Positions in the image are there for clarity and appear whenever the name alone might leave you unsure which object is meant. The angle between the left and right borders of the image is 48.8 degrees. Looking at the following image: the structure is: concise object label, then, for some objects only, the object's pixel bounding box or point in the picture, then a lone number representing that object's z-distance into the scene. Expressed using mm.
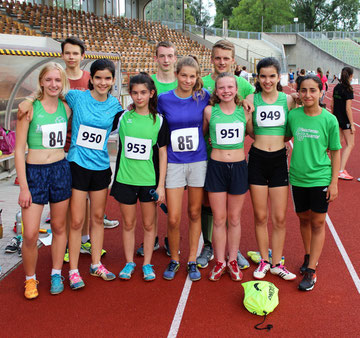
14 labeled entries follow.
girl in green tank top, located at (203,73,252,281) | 3314
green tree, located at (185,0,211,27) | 81438
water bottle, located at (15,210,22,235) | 4388
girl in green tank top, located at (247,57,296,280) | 3373
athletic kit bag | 2978
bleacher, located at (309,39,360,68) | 43656
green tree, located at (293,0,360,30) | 67062
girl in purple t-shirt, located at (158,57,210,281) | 3305
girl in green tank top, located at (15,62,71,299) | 3041
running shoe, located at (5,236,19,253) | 4082
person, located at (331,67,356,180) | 6438
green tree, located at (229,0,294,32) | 58281
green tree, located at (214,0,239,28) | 71375
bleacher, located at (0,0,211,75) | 16938
